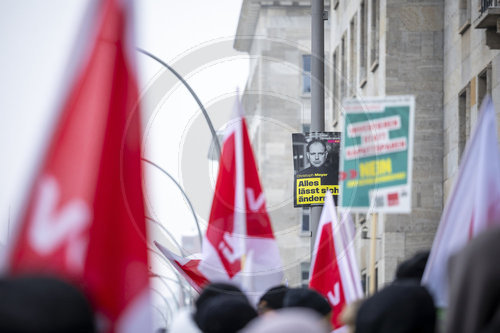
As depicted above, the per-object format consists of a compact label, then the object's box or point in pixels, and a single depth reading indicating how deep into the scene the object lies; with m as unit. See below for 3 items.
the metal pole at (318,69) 18.05
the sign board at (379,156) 9.24
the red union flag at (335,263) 11.34
